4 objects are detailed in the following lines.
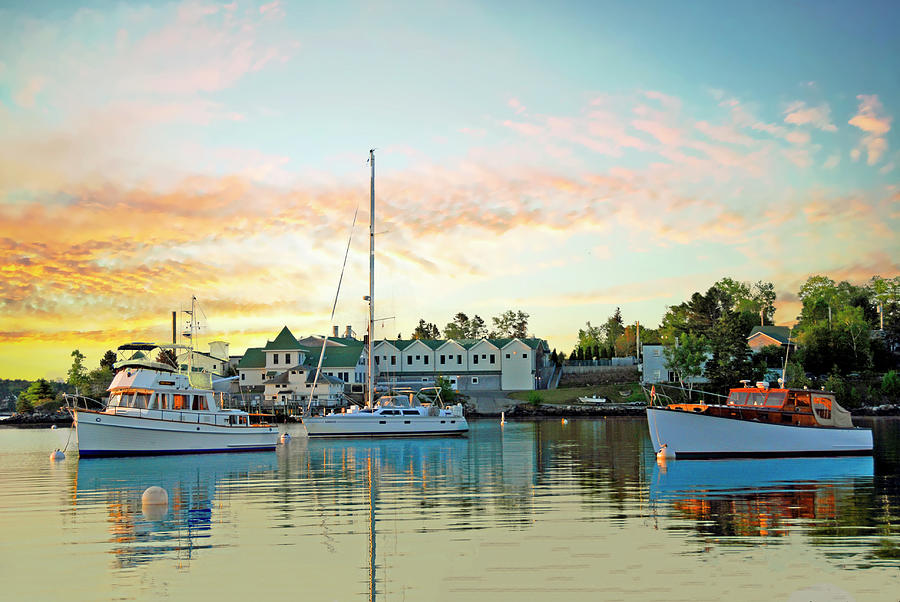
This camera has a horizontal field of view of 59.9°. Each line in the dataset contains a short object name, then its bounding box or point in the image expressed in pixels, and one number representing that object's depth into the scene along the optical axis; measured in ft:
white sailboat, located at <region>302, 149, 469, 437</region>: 172.55
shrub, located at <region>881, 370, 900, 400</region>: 285.23
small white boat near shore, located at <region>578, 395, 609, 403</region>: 298.74
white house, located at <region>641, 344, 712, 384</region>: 319.27
